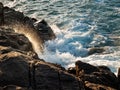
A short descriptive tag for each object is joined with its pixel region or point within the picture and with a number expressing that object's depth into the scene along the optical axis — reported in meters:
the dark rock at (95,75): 12.51
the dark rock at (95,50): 20.84
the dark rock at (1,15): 21.28
